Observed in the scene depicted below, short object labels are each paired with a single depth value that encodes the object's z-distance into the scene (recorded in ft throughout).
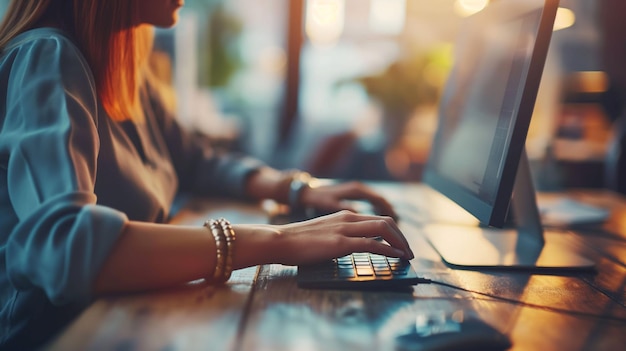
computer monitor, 2.14
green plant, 9.95
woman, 1.79
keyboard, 2.04
